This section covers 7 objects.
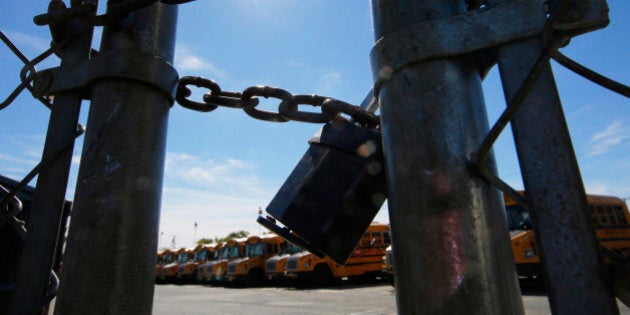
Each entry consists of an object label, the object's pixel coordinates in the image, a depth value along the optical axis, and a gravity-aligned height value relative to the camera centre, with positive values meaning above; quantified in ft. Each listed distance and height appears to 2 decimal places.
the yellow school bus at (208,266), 71.61 +2.94
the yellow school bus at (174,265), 84.33 +3.92
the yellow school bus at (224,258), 68.59 +3.97
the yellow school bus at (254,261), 62.85 +2.92
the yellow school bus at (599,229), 29.60 +2.68
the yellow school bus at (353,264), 50.62 +1.51
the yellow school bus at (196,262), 81.35 +4.21
